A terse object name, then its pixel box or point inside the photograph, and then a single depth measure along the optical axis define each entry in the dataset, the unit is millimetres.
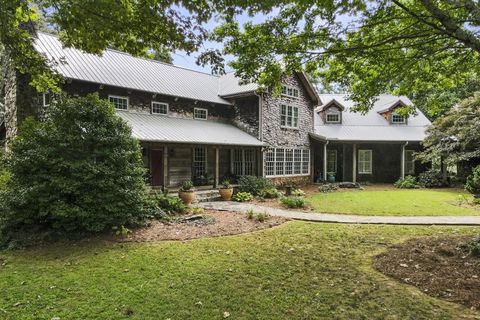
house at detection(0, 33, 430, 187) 13188
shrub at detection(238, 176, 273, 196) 15609
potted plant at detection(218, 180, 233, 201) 14383
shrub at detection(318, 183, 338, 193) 17838
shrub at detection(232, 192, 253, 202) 14280
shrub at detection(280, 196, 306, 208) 12030
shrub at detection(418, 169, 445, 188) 19891
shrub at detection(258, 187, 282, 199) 14922
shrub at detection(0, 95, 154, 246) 7426
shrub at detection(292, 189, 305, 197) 15549
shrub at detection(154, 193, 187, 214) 10328
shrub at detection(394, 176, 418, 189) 19716
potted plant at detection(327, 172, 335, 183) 21292
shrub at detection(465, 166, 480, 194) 14606
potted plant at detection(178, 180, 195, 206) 12625
